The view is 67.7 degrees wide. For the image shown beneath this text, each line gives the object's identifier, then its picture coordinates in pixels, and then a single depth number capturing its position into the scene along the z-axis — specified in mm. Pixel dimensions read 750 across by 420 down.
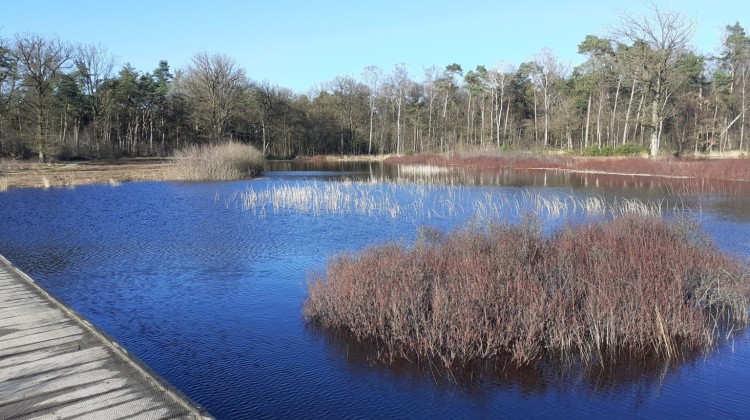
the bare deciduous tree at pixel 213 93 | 55000
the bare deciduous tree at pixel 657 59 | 38688
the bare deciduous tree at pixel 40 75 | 39750
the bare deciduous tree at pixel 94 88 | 54312
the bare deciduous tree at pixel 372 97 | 70625
